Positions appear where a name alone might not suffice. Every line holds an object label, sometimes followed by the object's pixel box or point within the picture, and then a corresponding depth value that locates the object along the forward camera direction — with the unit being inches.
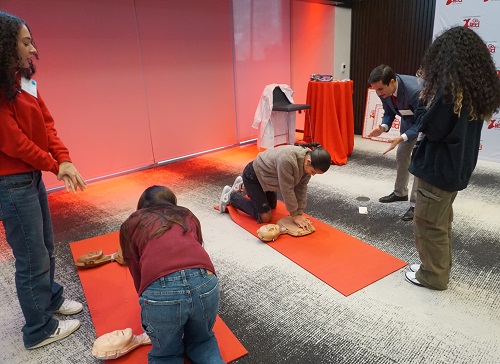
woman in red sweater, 57.9
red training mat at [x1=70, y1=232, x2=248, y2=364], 67.1
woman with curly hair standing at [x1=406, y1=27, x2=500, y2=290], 66.9
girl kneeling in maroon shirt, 52.7
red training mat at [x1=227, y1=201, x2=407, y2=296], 86.6
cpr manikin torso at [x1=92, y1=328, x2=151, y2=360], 64.6
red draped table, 174.1
